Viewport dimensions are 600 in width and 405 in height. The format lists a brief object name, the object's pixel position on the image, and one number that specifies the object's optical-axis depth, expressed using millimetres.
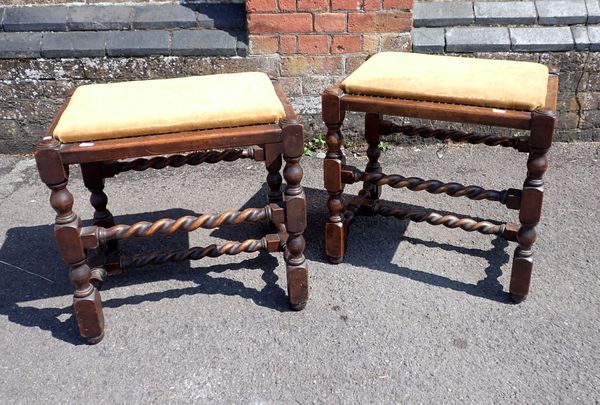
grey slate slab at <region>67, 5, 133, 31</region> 3434
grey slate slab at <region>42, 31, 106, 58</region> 3377
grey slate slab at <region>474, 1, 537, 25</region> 3434
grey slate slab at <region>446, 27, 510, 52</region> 3395
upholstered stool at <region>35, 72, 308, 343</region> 2006
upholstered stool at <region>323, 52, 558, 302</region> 2145
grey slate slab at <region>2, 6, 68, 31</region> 3434
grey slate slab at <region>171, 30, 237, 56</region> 3367
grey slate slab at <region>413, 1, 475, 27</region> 3449
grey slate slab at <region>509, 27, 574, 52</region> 3391
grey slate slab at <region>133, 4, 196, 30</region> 3418
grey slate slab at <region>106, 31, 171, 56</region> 3371
